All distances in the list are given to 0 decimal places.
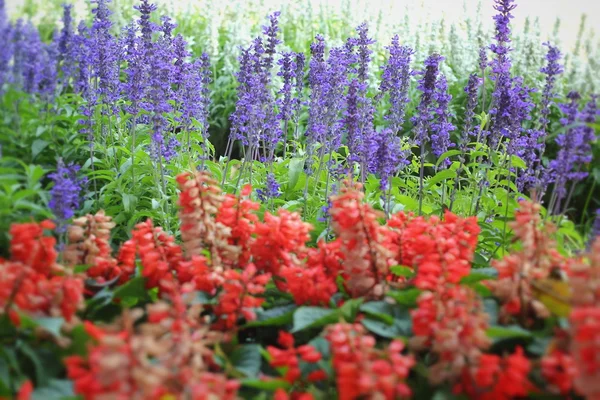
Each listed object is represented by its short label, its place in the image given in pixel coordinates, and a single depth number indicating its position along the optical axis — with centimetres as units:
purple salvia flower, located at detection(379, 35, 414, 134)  450
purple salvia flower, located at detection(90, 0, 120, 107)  402
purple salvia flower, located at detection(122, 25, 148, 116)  397
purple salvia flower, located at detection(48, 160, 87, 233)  264
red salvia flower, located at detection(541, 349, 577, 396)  177
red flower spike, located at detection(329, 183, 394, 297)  238
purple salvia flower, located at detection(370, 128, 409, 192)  339
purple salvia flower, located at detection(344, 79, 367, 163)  374
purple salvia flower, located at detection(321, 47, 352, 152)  404
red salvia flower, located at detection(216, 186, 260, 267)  267
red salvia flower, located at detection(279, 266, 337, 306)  238
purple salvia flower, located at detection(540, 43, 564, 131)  347
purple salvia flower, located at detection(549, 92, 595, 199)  306
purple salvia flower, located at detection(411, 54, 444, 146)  364
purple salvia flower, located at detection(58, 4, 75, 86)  420
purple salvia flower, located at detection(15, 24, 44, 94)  341
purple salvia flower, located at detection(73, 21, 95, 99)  416
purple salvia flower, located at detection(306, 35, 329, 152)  424
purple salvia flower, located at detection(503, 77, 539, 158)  378
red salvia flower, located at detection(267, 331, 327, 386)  199
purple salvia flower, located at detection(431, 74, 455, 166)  427
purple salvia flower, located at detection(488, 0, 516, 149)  382
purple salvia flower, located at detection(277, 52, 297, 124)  433
